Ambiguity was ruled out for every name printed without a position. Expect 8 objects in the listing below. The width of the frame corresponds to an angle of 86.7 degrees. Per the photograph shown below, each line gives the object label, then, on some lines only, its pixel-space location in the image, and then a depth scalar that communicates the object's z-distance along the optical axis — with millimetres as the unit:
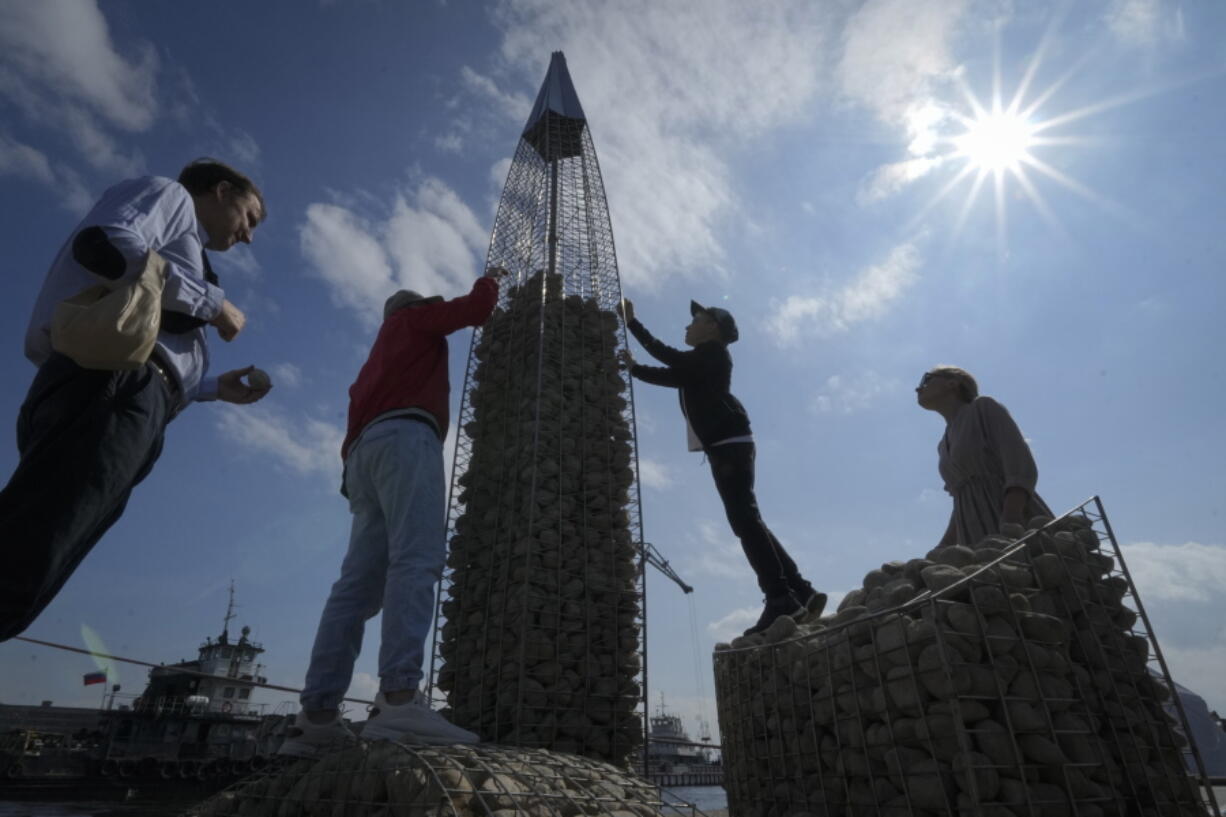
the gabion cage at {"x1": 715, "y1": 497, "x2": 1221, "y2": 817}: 2191
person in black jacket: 4531
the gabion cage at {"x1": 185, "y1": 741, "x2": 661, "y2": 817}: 1962
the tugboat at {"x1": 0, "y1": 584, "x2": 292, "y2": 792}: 18344
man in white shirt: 1453
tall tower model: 4289
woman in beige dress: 3680
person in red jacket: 3123
